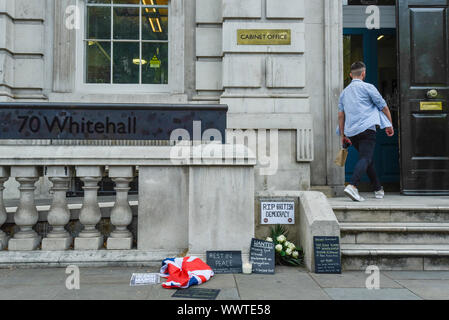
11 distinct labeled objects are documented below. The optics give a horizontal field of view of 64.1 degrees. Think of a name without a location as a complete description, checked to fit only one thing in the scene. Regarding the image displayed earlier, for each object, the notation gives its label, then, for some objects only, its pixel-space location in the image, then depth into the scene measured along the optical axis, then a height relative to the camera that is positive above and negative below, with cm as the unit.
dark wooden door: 660 +136
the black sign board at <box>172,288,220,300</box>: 315 -113
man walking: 521 +74
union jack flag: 344 -105
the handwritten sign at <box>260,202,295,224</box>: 448 -55
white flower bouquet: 416 -98
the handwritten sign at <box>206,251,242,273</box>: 396 -103
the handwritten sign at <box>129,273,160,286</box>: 353 -111
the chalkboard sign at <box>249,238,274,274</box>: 394 -98
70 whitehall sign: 434 +60
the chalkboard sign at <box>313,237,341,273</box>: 389 -94
